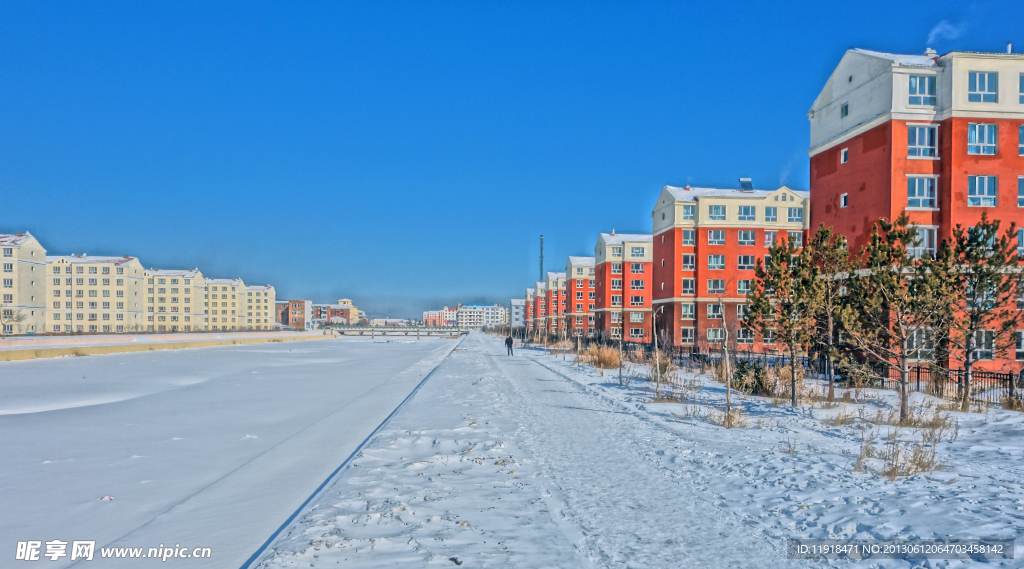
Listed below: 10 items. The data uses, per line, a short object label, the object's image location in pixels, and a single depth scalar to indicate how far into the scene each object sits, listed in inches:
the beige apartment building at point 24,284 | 2888.8
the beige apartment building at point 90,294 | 3494.1
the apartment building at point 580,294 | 3373.5
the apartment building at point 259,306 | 5649.6
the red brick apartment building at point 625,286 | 2431.1
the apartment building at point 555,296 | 4284.0
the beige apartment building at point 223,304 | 5039.4
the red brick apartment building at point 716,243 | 1830.7
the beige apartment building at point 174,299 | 4357.8
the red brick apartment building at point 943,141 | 855.1
